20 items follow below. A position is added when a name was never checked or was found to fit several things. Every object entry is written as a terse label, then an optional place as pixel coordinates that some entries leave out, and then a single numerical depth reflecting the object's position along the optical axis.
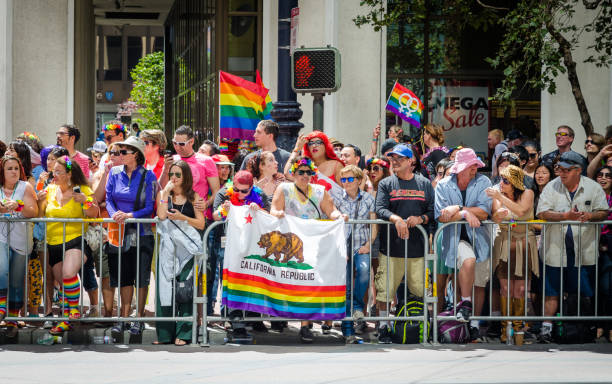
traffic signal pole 10.61
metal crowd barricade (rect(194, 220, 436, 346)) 9.45
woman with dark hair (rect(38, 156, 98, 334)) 9.56
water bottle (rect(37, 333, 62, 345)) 9.41
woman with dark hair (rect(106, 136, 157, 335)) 9.67
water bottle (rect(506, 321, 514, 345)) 9.76
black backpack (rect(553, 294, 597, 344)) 9.74
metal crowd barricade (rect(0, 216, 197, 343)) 9.38
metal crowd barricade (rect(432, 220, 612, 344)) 9.62
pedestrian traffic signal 10.81
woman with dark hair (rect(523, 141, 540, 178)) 11.71
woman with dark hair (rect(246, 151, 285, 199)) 10.09
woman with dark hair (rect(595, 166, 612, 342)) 9.87
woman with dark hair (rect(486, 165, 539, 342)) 9.88
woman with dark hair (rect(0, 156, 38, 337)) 9.50
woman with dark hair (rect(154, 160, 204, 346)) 9.48
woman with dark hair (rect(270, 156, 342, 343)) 9.65
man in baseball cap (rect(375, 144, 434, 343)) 9.71
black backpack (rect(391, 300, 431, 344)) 9.67
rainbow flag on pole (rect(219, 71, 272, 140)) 12.67
